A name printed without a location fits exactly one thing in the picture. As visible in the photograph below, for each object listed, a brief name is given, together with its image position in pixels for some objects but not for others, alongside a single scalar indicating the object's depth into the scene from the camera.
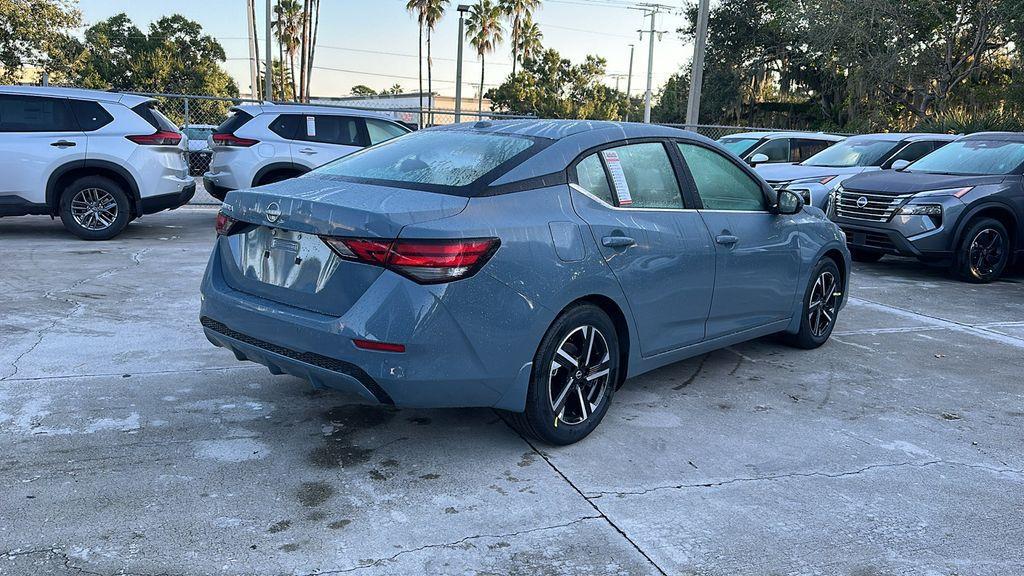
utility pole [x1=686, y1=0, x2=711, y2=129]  20.12
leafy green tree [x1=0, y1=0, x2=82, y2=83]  27.33
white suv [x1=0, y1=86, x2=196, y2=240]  9.30
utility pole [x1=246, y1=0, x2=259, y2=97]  29.31
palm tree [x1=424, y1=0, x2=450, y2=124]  51.09
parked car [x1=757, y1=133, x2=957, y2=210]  11.80
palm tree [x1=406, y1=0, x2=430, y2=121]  51.00
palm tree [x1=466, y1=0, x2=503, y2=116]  55.56
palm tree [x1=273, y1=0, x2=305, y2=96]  49.53
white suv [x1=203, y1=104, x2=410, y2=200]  10.99
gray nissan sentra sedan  3.39
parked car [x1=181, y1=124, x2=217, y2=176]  17.52
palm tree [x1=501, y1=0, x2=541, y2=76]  57.25
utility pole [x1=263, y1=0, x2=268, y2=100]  23.19
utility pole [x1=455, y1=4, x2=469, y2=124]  37.77
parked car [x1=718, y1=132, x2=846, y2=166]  14.27
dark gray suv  9.24
